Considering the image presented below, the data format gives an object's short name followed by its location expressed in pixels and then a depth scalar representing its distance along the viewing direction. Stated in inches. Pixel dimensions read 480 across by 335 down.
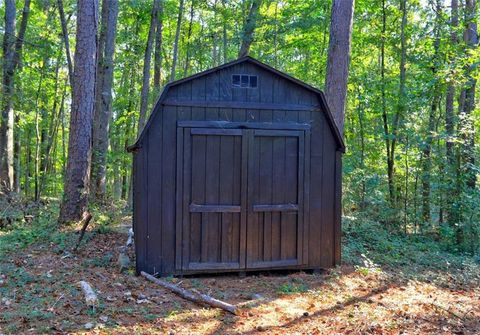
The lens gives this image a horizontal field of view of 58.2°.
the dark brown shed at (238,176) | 245.1
